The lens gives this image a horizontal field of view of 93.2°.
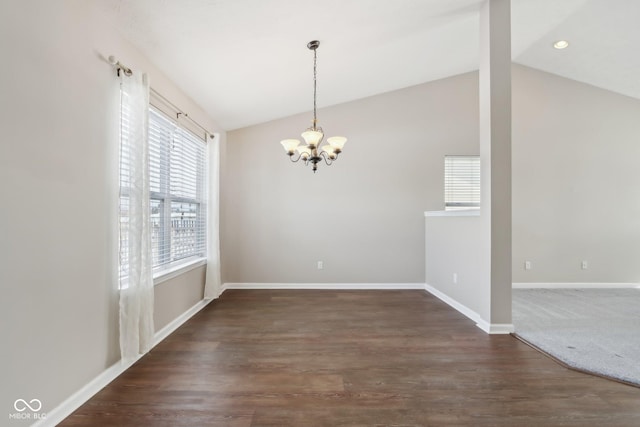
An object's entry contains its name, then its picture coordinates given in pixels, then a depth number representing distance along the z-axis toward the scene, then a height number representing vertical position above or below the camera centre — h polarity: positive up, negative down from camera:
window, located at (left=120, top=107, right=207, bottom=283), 2.88 +0.26
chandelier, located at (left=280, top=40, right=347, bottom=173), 2.97 +0.77
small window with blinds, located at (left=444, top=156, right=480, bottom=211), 5.02 +0.63
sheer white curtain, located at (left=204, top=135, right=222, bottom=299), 4.11 -0.08
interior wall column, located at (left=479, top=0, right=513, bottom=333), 3.00 +0.53
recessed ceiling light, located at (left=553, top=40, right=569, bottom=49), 4.06 +2.39
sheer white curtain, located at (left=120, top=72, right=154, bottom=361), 2.26 +0.00
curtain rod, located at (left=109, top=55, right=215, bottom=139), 2.20 +1.17
